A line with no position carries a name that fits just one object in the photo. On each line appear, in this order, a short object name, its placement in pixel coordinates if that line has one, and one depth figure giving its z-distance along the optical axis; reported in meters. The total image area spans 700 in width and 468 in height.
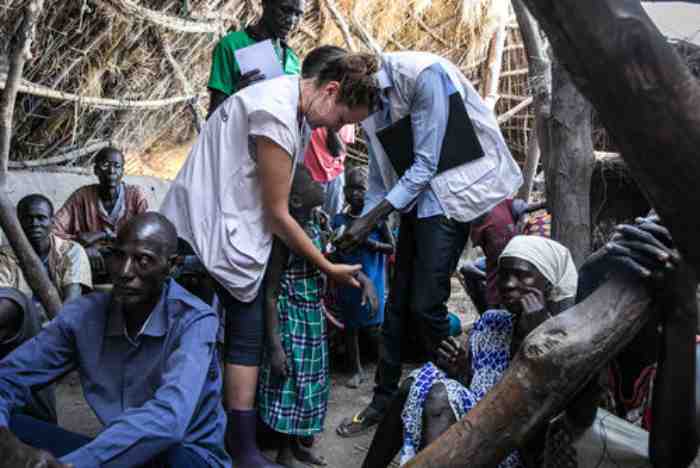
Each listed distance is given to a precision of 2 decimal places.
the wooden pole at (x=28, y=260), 2.66
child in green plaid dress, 2.71
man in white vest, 2.98
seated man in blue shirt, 1.98
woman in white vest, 2.47
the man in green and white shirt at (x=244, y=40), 3.22
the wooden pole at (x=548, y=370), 1.32
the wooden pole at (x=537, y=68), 3.98
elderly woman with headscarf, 2.19
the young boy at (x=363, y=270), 4.20
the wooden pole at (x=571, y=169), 3.49
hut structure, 5.04
